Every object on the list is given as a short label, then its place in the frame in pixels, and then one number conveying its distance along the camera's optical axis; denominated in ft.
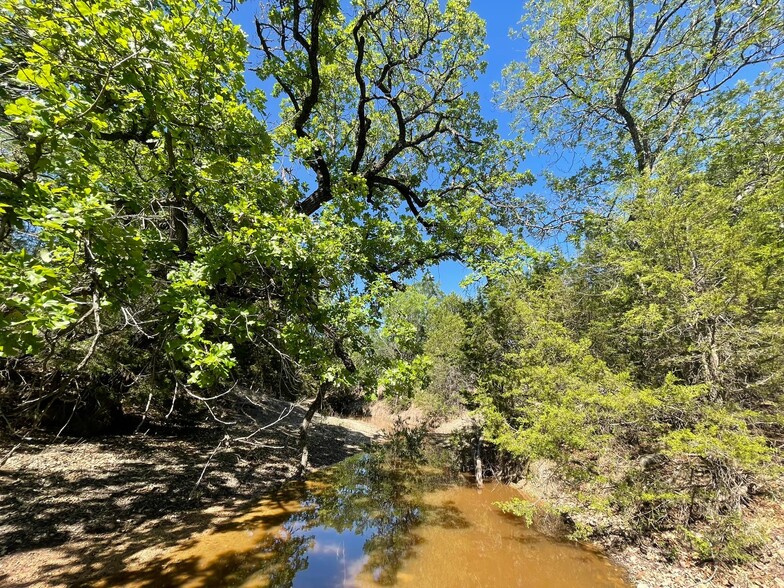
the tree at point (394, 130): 25.66
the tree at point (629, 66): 32.50
